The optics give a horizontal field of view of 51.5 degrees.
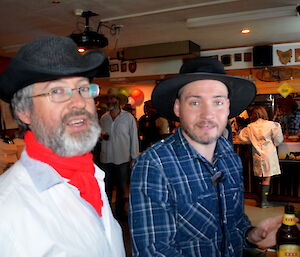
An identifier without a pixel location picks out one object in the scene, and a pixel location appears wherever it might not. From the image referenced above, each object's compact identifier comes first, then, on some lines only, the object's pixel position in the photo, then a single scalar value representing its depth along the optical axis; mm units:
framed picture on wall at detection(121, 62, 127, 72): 9382
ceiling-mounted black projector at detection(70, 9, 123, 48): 4734
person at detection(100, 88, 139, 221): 4438
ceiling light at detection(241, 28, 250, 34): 6029
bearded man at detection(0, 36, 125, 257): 970
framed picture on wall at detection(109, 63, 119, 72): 9490
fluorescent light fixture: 4727
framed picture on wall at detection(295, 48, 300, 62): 7445
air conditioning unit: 7227
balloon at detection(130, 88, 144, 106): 10268
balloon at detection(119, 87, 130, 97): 9828
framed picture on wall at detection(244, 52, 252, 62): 7853
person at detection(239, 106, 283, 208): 5090
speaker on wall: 7434
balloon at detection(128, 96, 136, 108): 10203
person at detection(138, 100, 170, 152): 6227
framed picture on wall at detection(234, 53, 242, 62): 7945
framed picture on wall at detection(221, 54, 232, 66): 8023
